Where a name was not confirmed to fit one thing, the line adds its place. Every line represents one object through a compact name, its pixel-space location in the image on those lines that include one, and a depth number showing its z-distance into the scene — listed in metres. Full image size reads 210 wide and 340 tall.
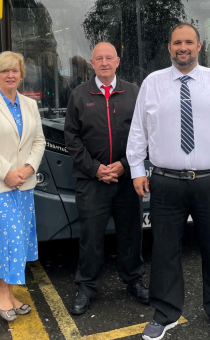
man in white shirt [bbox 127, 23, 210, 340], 2.56
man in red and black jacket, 3.03
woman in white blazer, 2.86
